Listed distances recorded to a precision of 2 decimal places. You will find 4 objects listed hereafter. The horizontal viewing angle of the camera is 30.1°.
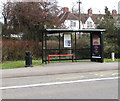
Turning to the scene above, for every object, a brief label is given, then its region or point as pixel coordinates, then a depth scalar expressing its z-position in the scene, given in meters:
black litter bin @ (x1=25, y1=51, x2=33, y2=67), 14.47
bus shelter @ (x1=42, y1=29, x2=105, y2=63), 16.73
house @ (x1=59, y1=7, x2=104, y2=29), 60.40
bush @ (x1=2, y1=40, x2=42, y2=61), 22.11
